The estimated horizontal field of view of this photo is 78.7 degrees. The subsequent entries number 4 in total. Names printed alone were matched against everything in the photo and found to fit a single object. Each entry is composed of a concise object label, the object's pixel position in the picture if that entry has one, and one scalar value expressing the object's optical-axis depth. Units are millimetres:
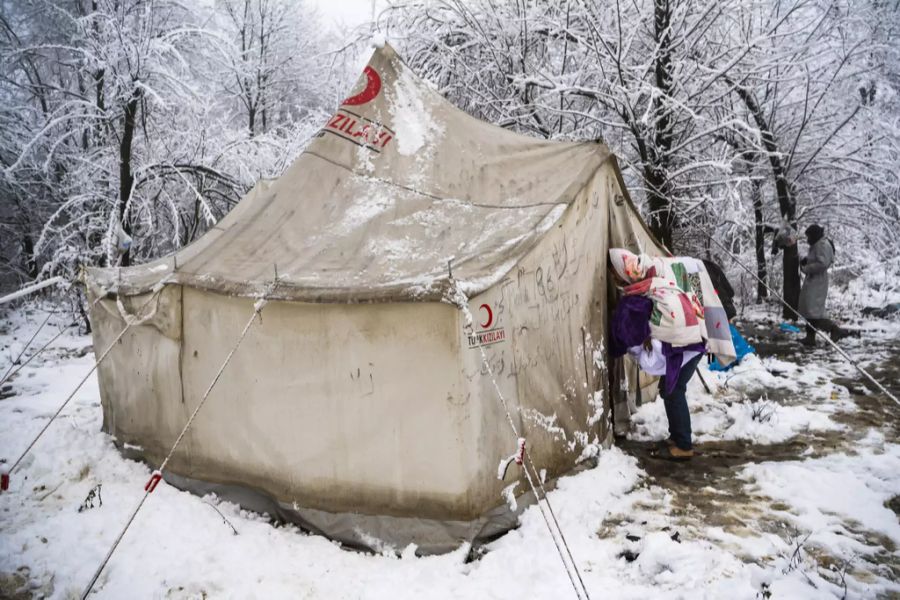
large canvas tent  3221
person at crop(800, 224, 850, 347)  7820
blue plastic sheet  5457
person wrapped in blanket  4156
